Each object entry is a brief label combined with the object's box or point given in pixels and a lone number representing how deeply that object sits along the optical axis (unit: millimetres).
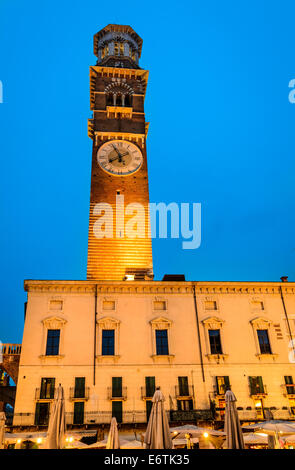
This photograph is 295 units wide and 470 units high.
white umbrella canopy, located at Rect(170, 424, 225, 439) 17750
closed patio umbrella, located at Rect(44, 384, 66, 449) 14959
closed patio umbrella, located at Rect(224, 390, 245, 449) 13844
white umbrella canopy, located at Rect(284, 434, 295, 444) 16922
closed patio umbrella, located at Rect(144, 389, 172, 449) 13205
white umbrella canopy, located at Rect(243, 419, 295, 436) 16578
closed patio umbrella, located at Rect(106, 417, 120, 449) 14271
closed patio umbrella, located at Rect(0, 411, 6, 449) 16569
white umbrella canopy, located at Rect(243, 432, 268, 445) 18806
